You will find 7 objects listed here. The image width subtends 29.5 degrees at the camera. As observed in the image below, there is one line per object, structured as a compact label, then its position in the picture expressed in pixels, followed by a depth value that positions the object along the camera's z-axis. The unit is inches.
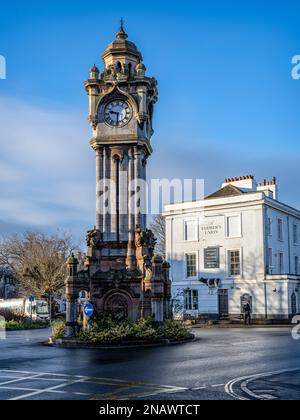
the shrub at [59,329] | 976.6
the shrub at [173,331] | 957.2
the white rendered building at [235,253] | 1787.6
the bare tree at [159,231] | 2586.6
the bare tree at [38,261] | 2363.4
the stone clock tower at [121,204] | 987.9
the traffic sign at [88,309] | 921.5
